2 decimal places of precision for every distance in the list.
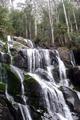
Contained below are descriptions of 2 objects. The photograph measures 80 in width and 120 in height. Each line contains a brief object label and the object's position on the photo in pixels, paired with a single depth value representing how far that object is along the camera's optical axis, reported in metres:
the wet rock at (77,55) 14.80
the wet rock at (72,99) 10.05
